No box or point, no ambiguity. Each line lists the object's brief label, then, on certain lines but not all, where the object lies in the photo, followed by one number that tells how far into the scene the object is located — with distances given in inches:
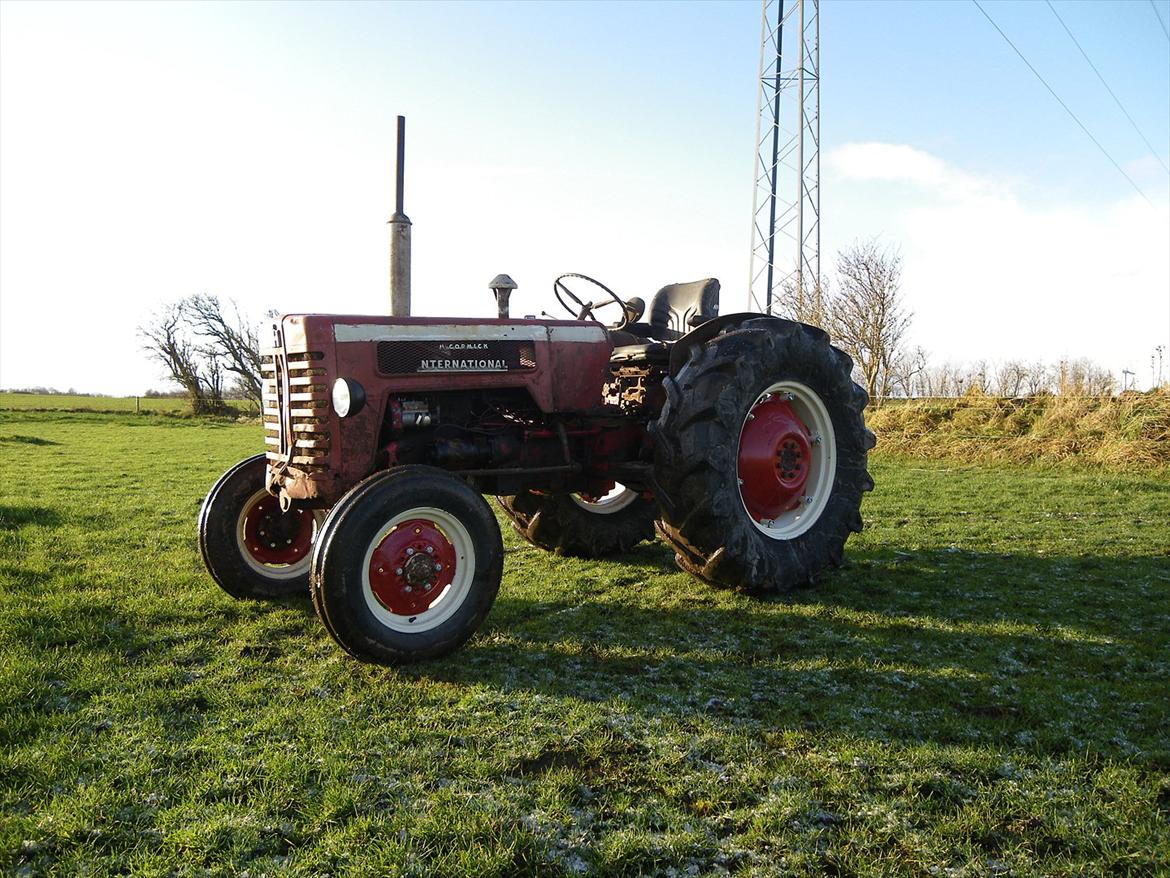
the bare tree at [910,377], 890.1
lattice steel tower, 783.7
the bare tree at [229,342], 1412.4
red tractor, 145.1
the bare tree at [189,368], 1489.9
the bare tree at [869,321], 812.6
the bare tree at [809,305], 793.6
